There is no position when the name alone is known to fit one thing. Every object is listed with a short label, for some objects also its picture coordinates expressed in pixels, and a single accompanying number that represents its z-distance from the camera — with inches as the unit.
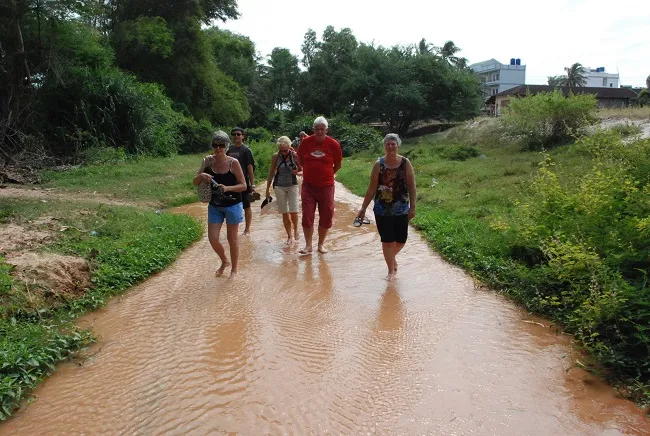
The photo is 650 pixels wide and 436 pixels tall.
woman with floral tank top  228.5
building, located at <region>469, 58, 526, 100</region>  2792.8
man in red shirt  275.3
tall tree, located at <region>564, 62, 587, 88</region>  2780.5
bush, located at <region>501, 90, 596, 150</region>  717.9
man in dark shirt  306.8
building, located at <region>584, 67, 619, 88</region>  3253.0
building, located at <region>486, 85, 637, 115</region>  1887.2
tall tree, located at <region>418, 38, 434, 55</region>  1548.8
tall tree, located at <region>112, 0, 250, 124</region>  992.9
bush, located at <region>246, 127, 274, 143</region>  1401.3
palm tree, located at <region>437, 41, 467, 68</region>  2252.7
